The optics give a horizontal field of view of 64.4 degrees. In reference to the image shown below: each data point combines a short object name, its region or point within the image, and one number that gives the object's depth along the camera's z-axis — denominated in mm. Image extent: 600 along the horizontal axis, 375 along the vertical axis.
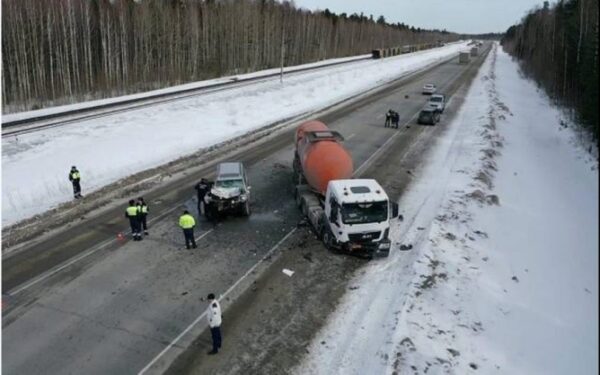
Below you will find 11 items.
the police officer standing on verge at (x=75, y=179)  22547
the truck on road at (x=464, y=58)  114375
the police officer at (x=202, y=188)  21188
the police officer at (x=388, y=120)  40581
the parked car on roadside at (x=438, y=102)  43750
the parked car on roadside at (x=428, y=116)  41844
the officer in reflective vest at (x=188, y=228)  17422
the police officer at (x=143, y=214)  18641
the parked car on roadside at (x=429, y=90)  61259
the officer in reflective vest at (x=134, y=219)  18078
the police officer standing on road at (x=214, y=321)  11875
